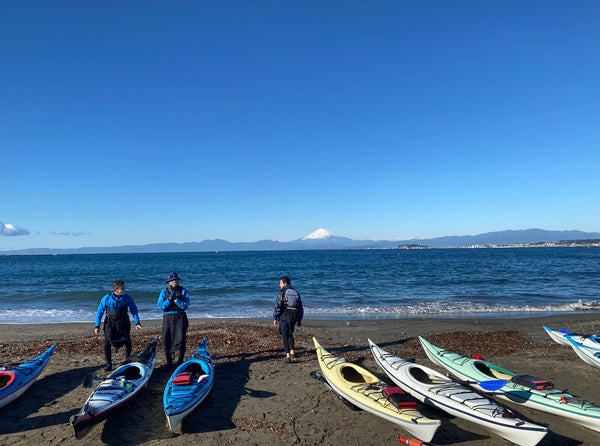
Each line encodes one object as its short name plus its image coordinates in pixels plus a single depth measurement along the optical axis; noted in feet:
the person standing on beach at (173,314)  26.66
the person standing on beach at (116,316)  26.13
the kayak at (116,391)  17.46
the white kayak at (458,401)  17.08
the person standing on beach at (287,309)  29.63
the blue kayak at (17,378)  21.57
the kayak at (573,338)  31.73
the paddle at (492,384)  21.38
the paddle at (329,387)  21.52
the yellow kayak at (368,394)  17.44
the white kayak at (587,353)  29.14
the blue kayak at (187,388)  18.90
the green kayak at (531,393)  18.95
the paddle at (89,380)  22.72
